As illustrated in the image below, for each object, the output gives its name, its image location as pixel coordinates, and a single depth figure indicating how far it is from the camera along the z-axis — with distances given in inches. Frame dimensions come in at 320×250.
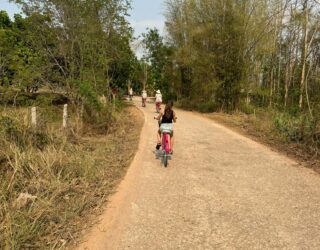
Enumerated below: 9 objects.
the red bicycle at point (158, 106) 919.0
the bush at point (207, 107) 994.6
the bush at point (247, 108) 905.2
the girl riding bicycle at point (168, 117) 372.8
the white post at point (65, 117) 485.8
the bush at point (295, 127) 466.3
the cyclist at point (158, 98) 906.1
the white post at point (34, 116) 370.3
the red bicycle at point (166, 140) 356.8
